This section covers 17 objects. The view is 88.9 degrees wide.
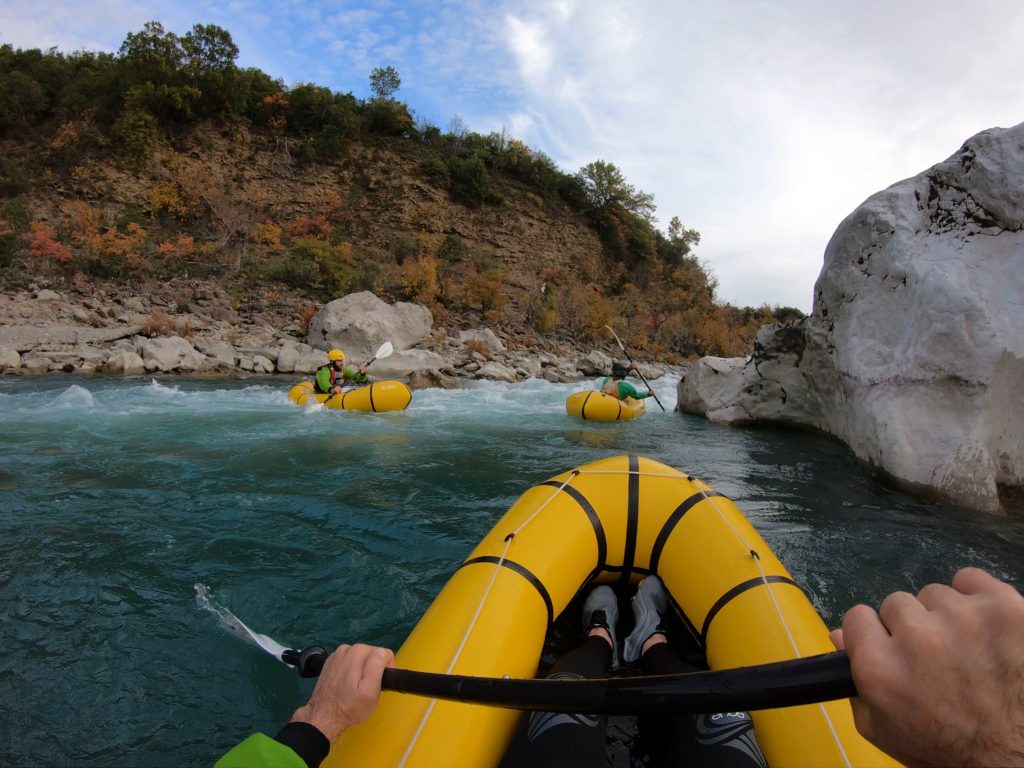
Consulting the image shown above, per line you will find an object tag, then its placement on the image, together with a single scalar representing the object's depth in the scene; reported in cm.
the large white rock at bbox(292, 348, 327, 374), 1298
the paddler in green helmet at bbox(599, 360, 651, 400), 860
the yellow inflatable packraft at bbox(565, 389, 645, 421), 828
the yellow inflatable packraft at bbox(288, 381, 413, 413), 811
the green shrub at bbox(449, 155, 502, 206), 2603
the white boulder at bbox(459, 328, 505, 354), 1642
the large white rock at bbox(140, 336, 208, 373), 1115
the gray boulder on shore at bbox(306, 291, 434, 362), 1452
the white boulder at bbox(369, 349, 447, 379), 1312
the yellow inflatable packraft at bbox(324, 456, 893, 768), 144
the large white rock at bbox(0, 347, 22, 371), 984
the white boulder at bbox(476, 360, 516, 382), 1353
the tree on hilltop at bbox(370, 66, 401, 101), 2714
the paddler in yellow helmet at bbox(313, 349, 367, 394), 852
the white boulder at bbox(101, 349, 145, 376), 1067
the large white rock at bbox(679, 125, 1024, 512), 412
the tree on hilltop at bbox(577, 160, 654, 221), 2997
